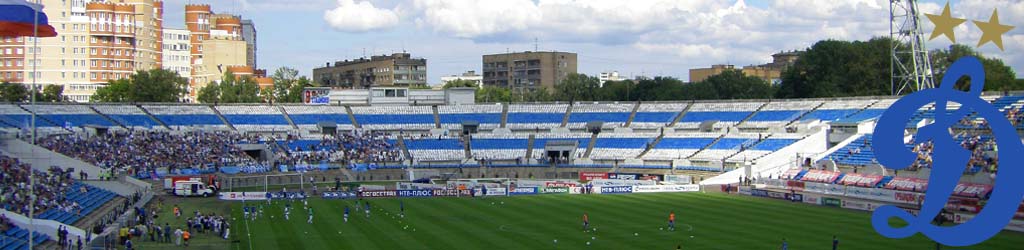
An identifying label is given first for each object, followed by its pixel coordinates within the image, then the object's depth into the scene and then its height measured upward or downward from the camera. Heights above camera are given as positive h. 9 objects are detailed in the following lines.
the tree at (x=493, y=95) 149.68 +3.69
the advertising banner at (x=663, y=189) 73.69 -5.06
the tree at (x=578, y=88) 147.75 +4.77
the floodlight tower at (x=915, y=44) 82.62 +6.67
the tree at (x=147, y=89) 115.12 +3.25
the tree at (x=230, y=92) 128.62 +3.29
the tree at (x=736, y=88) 129.62 +4.37
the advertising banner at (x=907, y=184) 62.73 -3.96
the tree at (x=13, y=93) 107.56 +2.42
